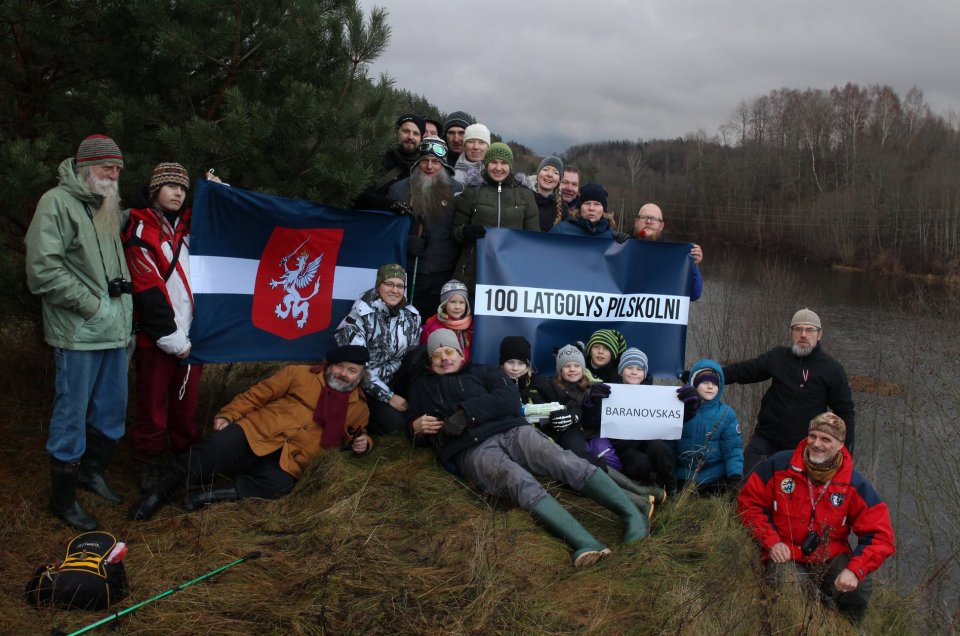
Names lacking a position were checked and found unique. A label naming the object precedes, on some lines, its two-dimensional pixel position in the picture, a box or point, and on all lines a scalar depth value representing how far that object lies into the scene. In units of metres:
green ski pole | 3.28
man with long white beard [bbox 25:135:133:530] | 4.07
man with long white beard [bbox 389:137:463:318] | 6.38
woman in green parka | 6.30
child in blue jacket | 5.74
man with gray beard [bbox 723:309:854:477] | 6.18
